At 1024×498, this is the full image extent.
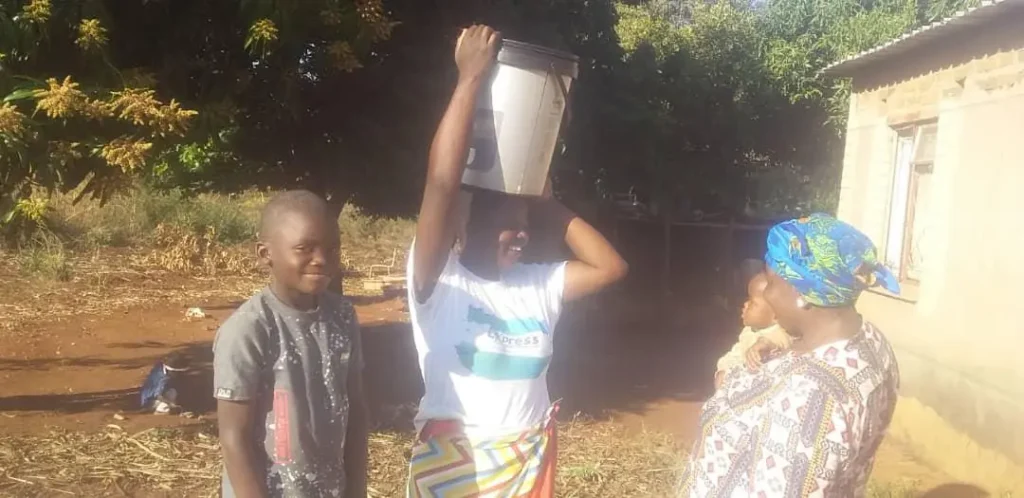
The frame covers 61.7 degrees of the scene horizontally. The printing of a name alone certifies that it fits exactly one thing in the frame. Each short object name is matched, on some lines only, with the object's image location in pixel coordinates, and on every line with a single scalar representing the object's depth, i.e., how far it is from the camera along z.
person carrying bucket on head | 1.86
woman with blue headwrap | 1.76
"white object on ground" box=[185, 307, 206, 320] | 10.79
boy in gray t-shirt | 1.85
